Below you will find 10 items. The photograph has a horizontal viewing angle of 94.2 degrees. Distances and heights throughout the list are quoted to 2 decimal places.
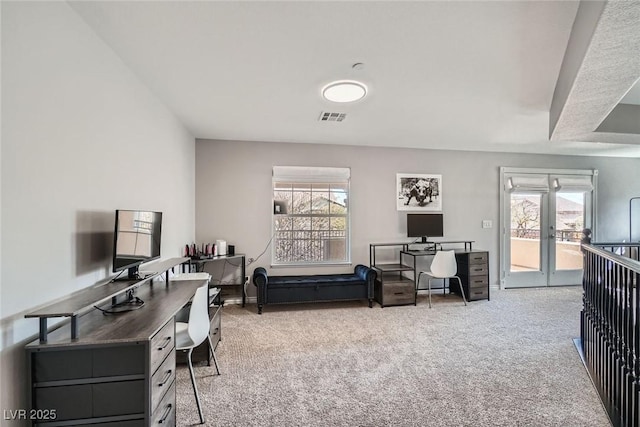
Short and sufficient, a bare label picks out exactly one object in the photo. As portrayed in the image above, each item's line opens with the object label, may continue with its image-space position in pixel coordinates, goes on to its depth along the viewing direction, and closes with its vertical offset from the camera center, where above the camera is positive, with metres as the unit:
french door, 5.40 -0.24
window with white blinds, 4.74 -0.02
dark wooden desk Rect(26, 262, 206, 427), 1.34 -0.76
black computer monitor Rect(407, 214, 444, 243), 4.88 -0.19
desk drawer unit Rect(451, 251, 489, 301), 4.73 -0.98
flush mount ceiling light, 2.64 +1.15
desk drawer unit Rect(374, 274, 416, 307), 4.39 -1.16
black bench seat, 4.14 -1.06
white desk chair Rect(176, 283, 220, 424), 1.97 -0.80
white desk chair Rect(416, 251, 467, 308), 4.41 -0.75
